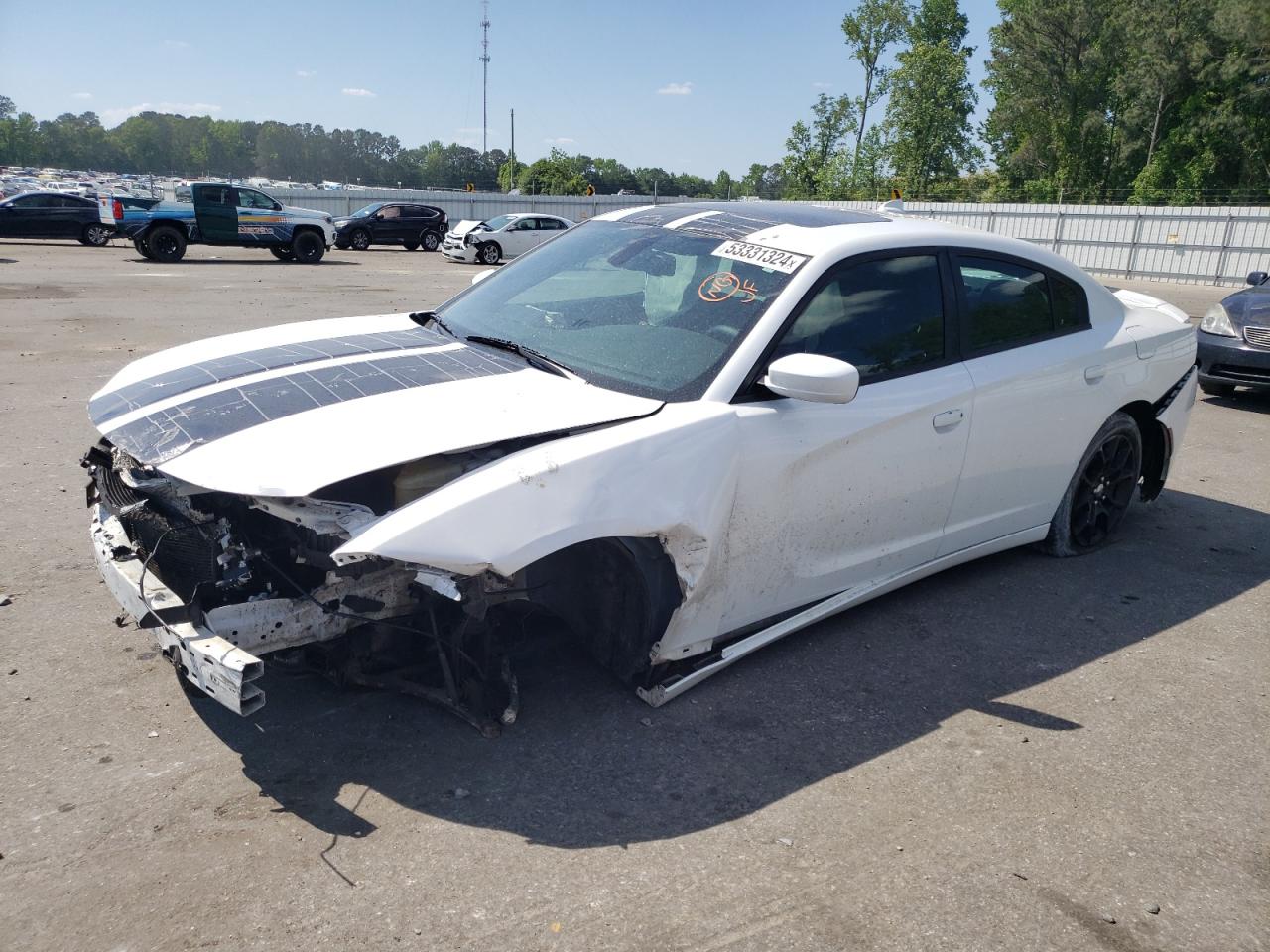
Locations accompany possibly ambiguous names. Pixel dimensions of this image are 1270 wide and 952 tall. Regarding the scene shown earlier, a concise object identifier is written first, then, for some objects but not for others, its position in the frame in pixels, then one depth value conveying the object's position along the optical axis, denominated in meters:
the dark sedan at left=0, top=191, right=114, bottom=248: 25.69
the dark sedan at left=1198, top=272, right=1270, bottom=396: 8.84
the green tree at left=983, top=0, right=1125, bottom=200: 54.12
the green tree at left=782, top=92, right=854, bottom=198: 62.78
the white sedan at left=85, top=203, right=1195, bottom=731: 2.74
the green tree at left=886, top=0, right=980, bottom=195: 56.81
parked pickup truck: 21.95
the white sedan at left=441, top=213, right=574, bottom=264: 27.25
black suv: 30.28
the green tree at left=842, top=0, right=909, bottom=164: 59.56
